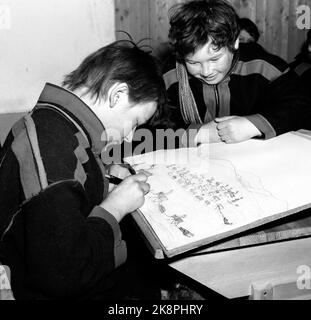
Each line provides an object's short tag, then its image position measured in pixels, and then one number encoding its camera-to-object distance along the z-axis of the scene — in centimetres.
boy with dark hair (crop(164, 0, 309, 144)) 149
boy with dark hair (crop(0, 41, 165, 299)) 88
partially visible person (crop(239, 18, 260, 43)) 306
